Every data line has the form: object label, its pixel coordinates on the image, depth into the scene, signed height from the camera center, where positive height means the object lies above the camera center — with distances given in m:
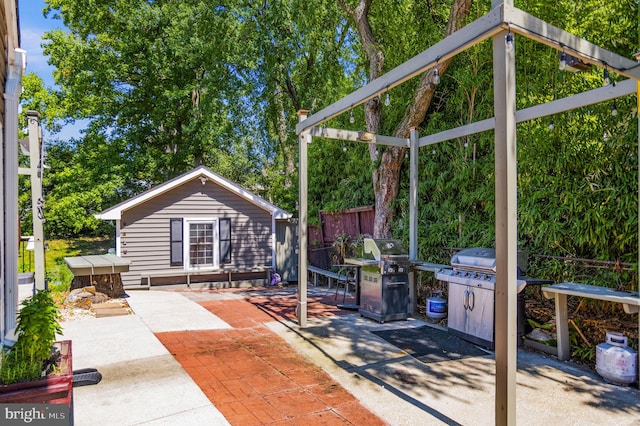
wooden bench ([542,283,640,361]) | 3.88 -0.85
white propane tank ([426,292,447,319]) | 6.30 -1.46
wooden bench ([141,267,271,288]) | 9.37 -1.41
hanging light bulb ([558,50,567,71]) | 3.26 +1.18
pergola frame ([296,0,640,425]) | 2.80 +0.78
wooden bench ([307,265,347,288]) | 8.45 -1.40
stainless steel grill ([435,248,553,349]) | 4.98 -1.04
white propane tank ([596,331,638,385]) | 3.92 -1.43
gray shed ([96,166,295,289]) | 9.29 -0.48
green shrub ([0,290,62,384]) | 2.66 -0.90
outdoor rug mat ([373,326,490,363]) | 4.74 -1.63
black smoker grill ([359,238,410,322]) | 6.11 -1.03
